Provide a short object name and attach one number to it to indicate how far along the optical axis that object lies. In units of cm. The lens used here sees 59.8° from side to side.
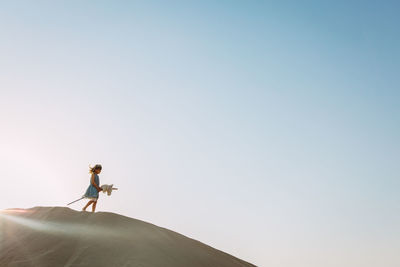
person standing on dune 1165
